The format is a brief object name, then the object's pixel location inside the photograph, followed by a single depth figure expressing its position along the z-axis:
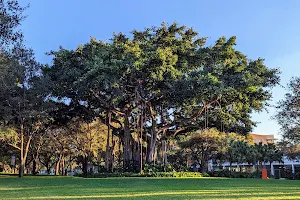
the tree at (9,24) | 9.37
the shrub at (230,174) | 27.75
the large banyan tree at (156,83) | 20.42
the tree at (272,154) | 35.50
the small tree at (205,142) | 28.41
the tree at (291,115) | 18.69
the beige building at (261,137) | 82.06
